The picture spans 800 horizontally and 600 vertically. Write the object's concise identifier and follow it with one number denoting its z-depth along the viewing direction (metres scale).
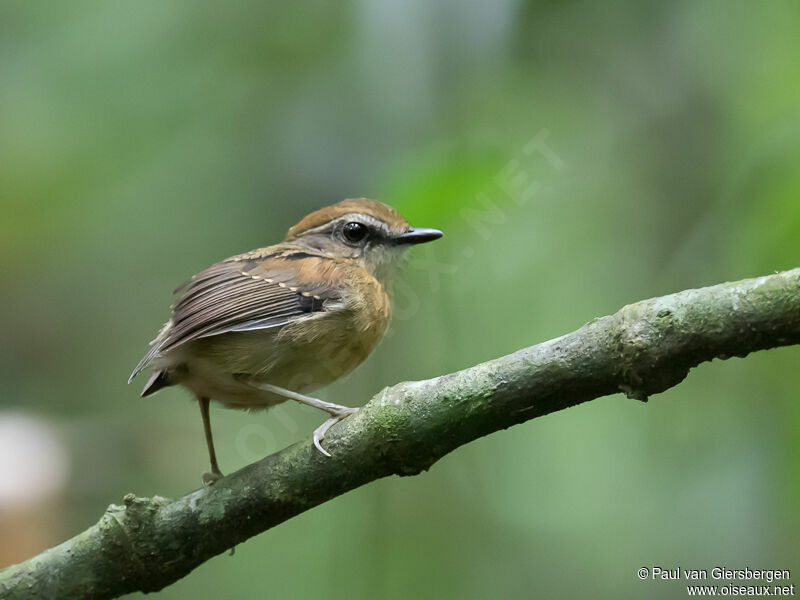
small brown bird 6.92
